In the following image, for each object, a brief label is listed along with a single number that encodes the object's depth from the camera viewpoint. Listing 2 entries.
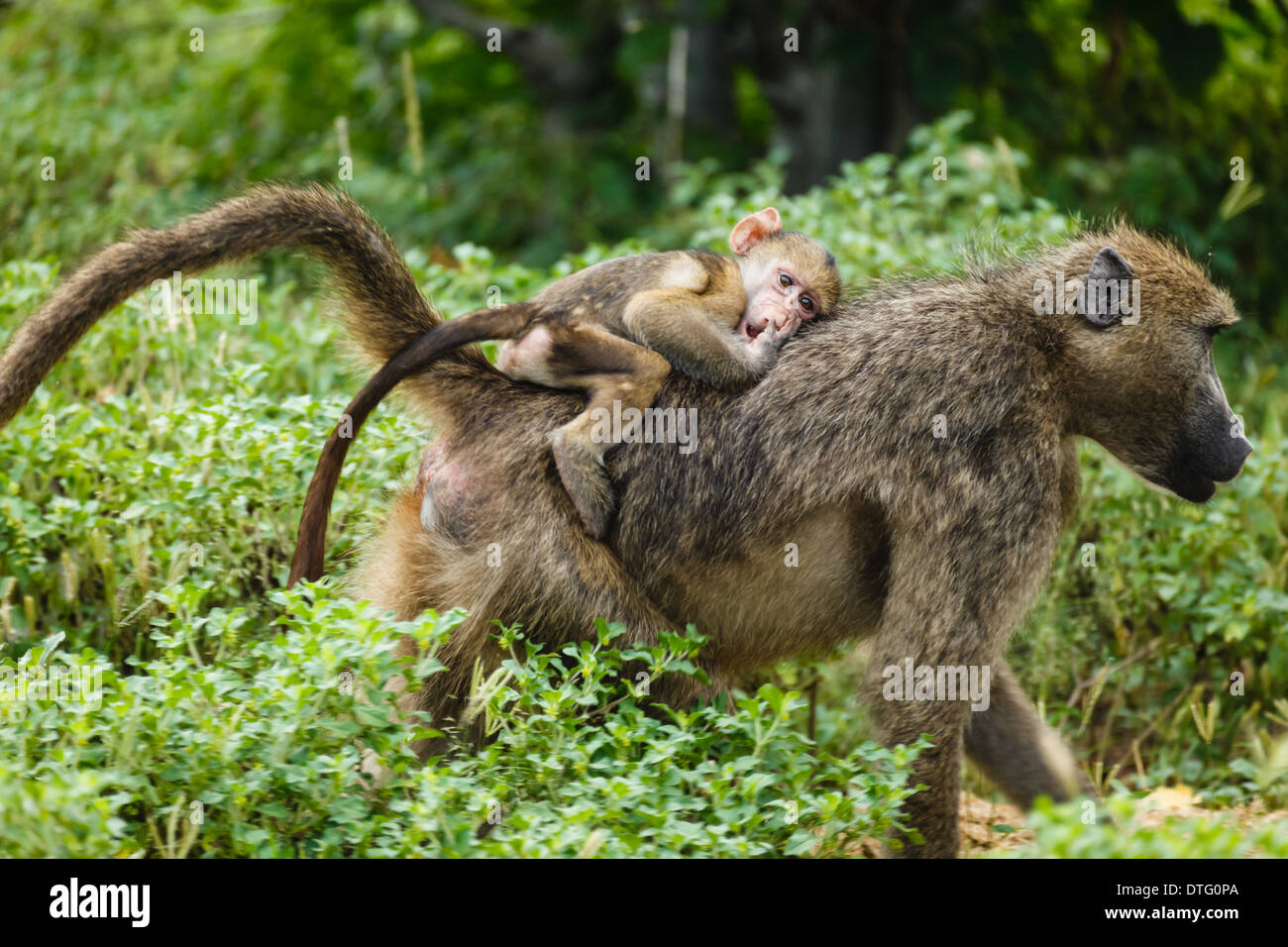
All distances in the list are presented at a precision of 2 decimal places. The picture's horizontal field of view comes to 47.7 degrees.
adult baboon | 3.55
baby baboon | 3.60
